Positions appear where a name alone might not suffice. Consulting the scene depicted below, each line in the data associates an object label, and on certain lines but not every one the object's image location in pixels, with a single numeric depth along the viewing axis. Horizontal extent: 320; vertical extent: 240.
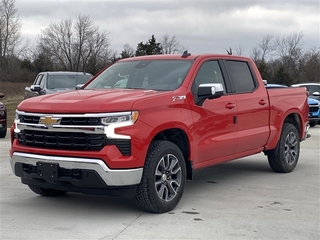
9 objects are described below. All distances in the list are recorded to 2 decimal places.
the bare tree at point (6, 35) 62.34
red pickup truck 5.20
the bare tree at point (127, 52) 50.29
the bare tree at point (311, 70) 50.31
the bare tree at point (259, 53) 57.34
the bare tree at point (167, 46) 58.47
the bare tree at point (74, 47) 57.25
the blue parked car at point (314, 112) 17.45
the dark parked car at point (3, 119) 13.27
